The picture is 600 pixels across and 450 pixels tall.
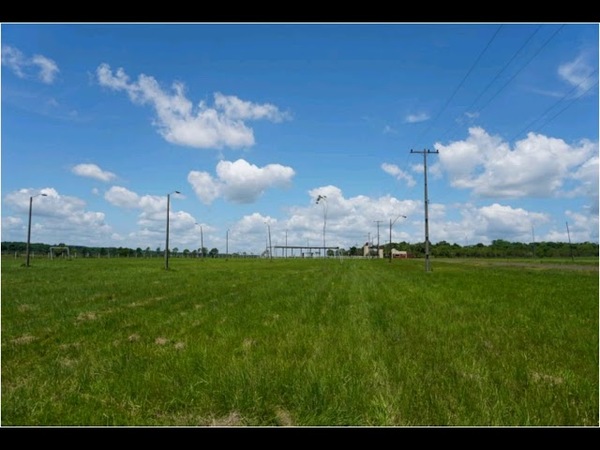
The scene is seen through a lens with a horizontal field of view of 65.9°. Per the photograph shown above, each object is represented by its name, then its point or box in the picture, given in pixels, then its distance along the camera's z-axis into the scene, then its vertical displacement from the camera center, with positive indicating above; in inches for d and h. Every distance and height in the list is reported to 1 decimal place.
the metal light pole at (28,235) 2059.3 +88.9
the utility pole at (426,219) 1979.2 +181.7
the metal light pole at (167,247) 1940.2 +40.8
